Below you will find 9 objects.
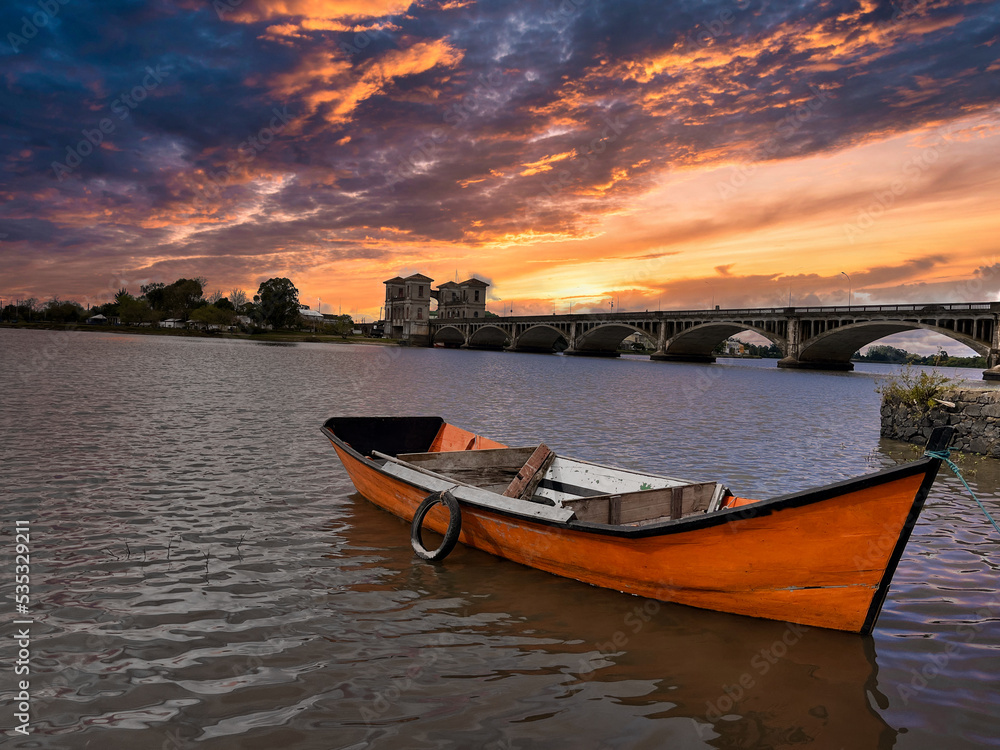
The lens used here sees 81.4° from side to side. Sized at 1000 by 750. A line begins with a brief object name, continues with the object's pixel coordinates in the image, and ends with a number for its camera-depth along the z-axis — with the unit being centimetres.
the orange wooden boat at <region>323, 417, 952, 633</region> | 542
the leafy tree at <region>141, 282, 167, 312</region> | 16188
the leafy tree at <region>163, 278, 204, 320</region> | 15562
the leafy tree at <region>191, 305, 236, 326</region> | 14175
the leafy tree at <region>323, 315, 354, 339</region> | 17770
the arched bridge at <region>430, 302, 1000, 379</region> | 6209
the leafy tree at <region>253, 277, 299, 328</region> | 14862
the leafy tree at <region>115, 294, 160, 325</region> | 14750
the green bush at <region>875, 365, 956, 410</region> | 1888
